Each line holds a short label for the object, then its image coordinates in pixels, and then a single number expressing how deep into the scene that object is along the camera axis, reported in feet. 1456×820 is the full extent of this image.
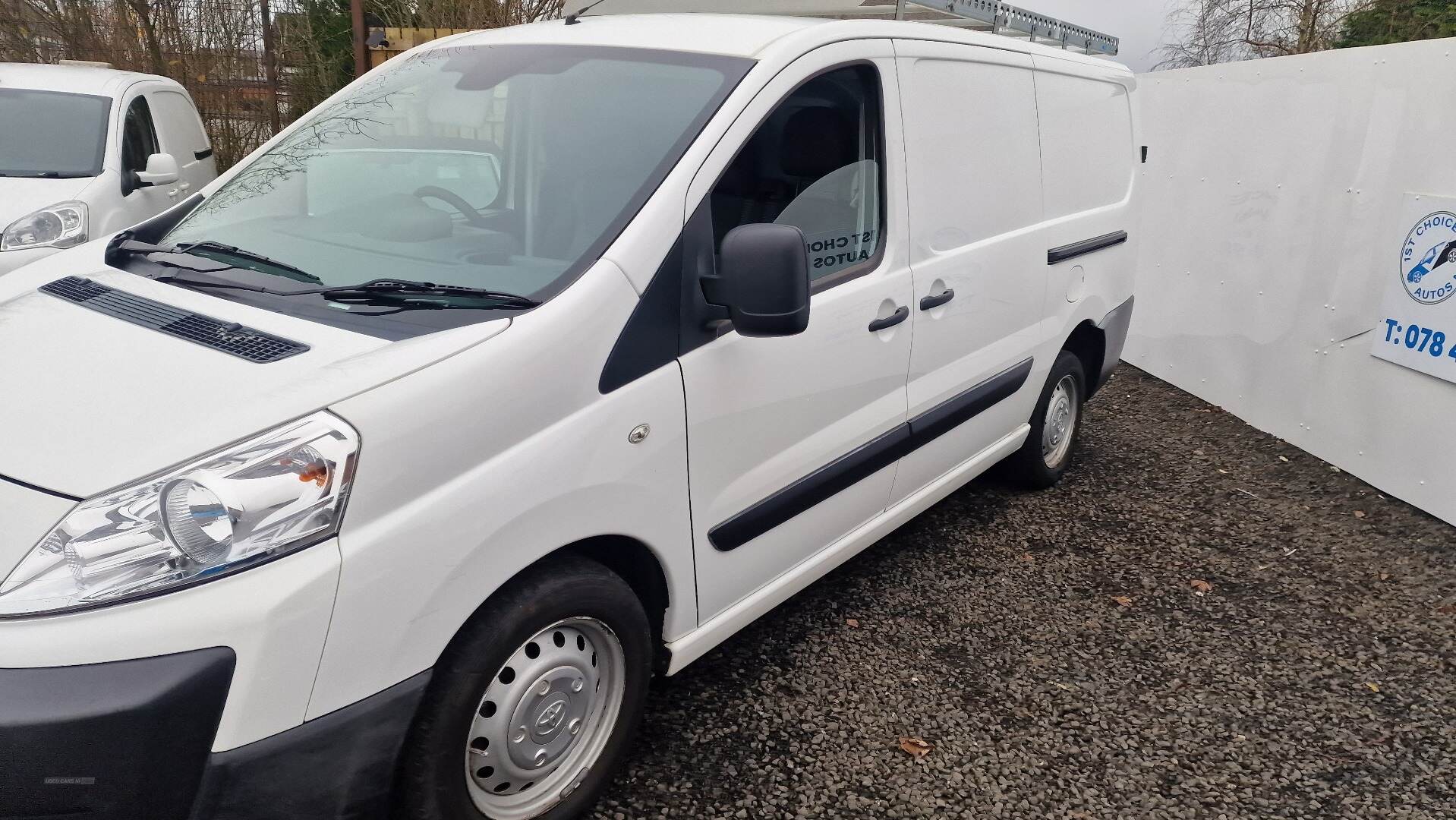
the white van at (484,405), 5.43
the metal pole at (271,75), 41.27
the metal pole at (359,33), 38.22
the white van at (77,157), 18.60
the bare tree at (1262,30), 65.21
